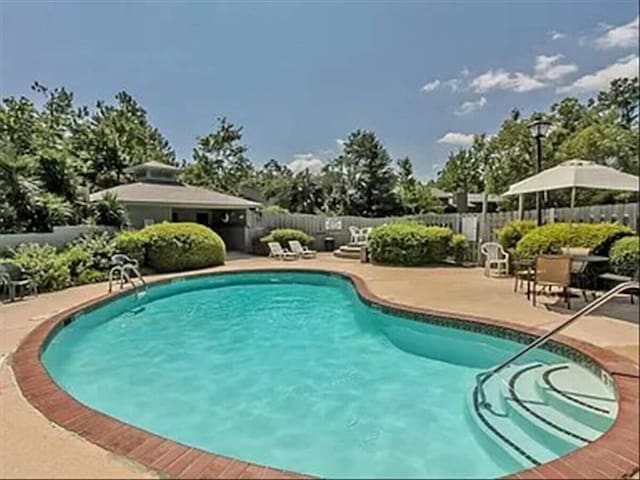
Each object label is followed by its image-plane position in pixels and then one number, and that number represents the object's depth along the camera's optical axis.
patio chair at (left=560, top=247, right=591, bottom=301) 8.62
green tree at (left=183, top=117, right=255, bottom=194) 38.78
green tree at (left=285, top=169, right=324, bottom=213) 39.78
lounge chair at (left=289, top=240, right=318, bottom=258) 20.30
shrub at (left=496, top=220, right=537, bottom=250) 13.01
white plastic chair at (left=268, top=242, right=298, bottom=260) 19.85
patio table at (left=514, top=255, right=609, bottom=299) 8.49
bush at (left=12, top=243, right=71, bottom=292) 11.42
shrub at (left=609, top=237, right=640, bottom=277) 7.86
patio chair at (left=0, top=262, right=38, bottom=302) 10.52
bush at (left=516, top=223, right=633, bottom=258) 10.14
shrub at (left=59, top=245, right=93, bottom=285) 12.87
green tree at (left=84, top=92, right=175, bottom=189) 28.89
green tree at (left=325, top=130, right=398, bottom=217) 37.97
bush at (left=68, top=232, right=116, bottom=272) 13.97
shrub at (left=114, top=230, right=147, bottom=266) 14.81
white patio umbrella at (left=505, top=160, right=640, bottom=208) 6.08
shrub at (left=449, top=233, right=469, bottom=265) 15.99
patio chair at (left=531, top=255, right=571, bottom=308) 8.21
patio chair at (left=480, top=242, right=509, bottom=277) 12.88
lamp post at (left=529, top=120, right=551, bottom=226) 10.57
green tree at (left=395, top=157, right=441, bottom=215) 38.62
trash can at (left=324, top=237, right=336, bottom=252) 23.50
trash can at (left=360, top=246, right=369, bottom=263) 17.92
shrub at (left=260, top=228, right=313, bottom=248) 21.34
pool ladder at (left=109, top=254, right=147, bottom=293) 12.07
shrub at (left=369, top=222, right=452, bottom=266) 16.02
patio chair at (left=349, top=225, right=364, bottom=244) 21.01
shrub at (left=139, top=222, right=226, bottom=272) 15.45
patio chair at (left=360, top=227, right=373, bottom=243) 18.07
